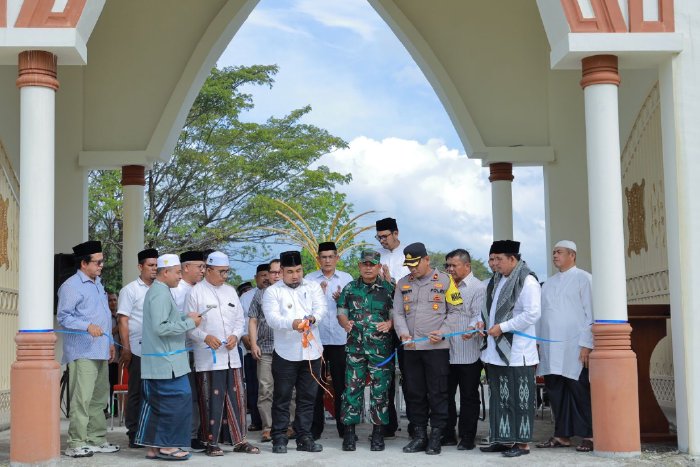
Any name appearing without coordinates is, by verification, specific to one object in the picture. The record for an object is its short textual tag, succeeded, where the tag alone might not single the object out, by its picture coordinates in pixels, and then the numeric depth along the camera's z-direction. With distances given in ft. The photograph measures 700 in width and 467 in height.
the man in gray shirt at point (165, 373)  23.77
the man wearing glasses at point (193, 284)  25.12
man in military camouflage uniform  25.46
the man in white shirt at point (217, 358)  24.86
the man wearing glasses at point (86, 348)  24.89
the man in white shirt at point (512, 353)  24.16
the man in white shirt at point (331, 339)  28.19
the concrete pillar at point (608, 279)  23.58
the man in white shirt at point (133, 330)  26.71
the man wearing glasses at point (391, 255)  27.94
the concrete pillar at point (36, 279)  22.80
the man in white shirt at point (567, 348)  25.43
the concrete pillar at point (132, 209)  40.98
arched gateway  23.65
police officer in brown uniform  24.94
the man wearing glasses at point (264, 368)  27.76
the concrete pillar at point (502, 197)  42.11
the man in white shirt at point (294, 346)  25.18
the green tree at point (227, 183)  79.36
